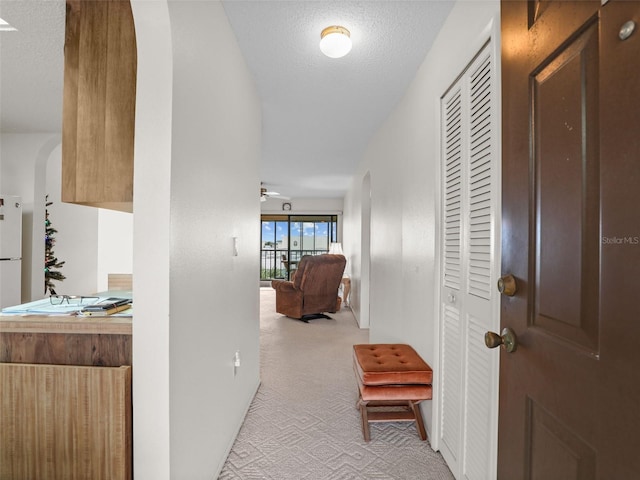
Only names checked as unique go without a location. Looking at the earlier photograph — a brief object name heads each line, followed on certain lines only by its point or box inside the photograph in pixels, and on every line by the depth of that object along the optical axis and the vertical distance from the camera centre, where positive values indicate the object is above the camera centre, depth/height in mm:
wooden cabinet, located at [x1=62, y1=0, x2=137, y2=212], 1444 +581
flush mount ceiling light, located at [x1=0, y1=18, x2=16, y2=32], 1897 +1251
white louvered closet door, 1380 -141
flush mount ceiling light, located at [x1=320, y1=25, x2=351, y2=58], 1936 +1148
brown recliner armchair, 5480 -795
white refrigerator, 3594 -125
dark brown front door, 641 +0
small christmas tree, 4431 -298
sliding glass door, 9508 +122
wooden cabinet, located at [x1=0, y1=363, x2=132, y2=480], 1299 -733
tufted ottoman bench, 2049 -885
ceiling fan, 6805 +953
